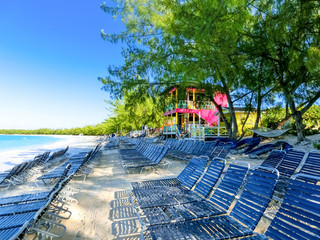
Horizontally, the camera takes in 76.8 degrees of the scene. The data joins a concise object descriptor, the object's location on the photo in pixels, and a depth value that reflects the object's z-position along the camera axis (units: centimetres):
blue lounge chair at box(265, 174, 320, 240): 184
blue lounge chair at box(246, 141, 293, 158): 920
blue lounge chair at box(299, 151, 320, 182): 381
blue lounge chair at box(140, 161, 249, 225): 263
